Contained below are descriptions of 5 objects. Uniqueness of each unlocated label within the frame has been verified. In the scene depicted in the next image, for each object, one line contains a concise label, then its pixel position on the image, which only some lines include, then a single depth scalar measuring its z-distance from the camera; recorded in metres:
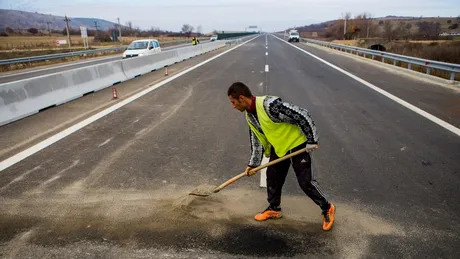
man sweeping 3.03
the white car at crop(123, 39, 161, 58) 22.03
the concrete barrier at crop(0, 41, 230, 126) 7.66
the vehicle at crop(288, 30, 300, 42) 59.34
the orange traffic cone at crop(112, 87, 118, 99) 10.10
